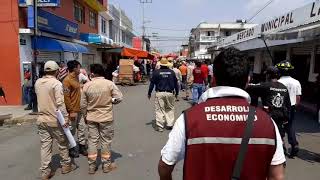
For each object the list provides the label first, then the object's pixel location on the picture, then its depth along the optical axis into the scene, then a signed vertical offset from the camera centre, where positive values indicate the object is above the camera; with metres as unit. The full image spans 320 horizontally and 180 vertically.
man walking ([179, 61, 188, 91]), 12.22 -0.40
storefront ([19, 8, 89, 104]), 9.30 +0.78
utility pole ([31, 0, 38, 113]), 7.91 -0.26
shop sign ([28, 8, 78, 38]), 9.47 +1.53
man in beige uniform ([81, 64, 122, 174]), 3.86 -0.81
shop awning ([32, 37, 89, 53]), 10.00 +0.60
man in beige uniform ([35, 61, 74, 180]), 3.63 -0.72
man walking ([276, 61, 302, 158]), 4.29 -0.40
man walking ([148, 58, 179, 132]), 5.93 -0.72
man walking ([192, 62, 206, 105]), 8.59 -0.56
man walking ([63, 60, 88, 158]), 4.26 -0.54
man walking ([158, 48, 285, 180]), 1.29 -0.39
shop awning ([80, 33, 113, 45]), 15.51 +1.39
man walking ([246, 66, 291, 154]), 4.10 -0.52
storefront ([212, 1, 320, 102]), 6.72 +0.88
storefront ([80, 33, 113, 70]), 15.56 +1.01
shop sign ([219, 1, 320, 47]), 7.36 +1.65
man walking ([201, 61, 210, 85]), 8.69 -0.21
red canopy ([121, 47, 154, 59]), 16.22 +0.58
